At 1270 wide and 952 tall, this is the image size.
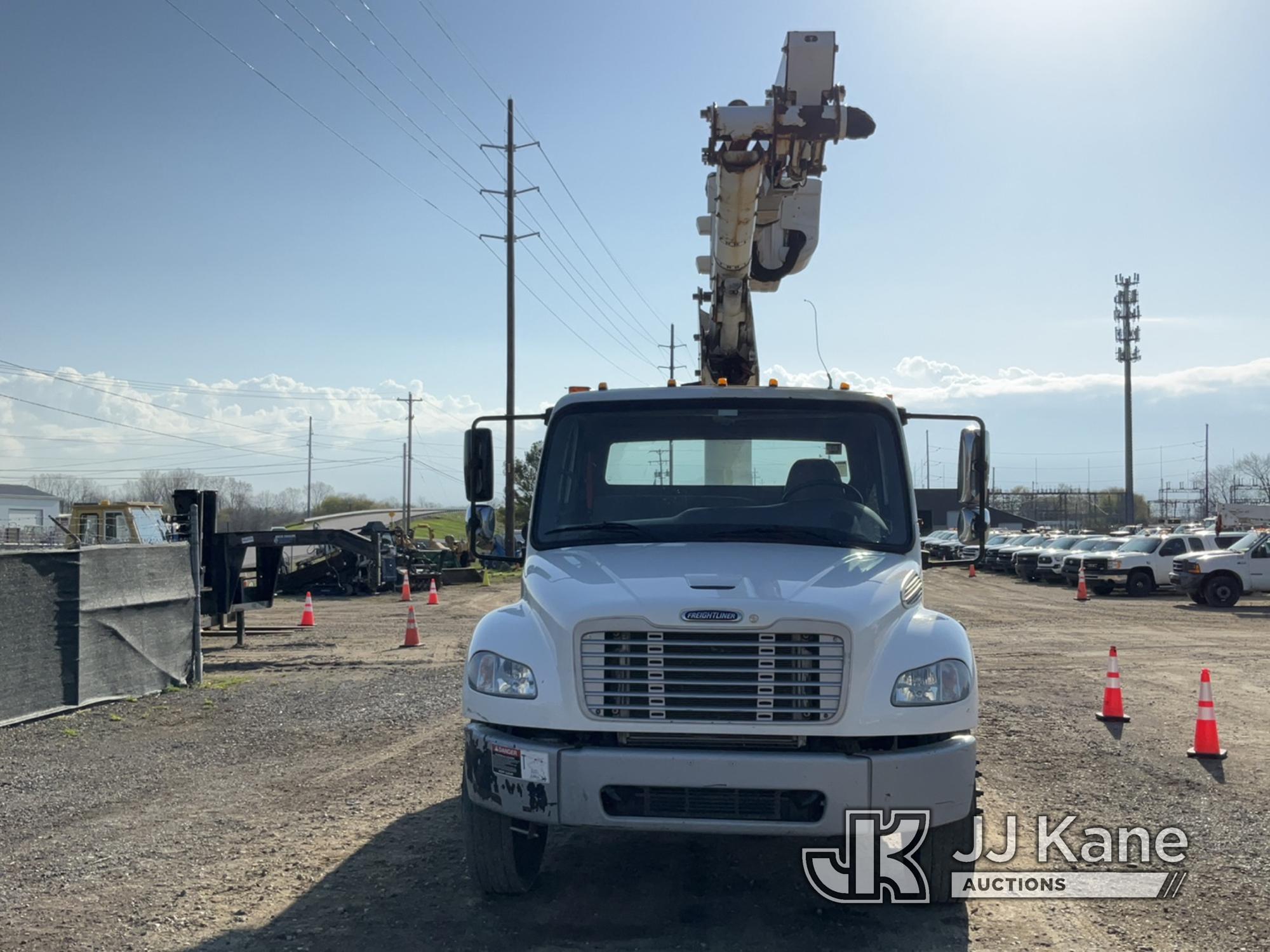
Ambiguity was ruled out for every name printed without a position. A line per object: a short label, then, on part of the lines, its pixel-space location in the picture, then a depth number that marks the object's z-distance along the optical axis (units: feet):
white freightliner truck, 14.96
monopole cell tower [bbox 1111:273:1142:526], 212.64
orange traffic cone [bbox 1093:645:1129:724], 33.37
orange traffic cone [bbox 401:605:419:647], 55.07
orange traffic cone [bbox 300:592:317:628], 64.85
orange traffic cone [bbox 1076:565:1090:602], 88.69
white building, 279.90
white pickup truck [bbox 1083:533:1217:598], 94.48
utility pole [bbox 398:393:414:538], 296.71
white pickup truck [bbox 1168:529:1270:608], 82.28
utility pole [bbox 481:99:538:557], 111.75
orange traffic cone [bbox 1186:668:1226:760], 27.99
